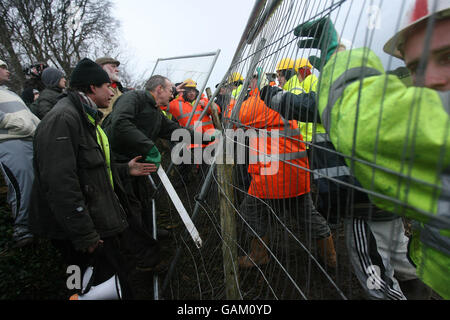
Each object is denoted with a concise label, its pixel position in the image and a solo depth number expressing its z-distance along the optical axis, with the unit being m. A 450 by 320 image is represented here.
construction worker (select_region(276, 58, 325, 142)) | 1.32
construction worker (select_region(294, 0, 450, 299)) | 0.53
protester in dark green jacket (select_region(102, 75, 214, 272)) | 2.66
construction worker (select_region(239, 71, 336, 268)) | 1.65
